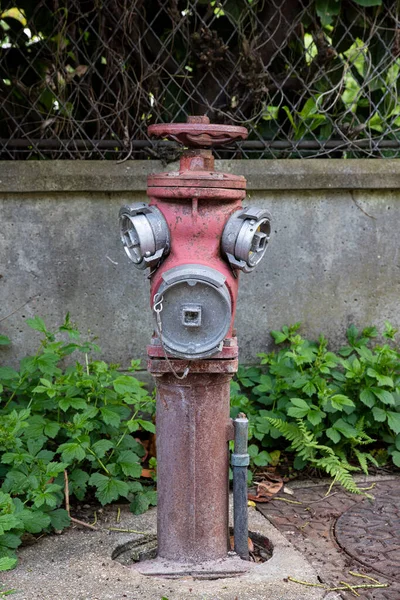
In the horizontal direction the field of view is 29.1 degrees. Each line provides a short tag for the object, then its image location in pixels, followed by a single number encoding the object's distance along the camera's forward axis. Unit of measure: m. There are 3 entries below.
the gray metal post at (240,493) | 2.87
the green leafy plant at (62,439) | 3.01
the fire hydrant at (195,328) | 2.64
